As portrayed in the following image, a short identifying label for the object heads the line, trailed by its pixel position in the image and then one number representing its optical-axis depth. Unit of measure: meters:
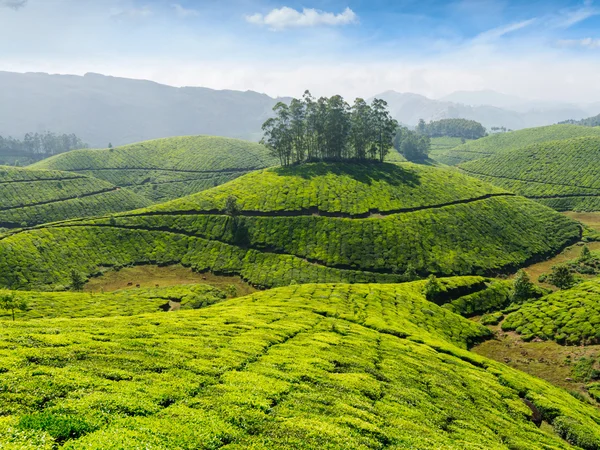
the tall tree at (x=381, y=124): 178.75
